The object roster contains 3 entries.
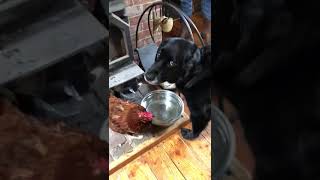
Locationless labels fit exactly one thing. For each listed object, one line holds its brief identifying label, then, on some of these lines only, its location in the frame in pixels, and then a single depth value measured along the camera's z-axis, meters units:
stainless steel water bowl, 1.58
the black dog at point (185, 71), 1.40
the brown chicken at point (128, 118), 1.50
